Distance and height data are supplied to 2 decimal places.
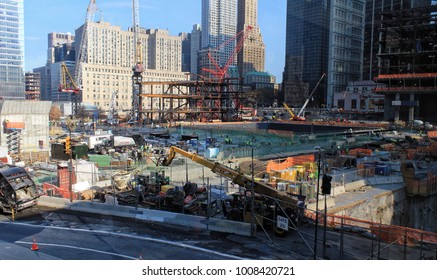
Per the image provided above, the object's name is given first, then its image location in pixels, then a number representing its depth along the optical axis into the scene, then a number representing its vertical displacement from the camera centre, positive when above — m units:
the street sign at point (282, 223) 15.10 -4.38
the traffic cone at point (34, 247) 14.54 -5.14
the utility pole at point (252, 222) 16.02 -4.68
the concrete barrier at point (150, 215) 17.20 -5.17
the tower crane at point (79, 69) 147.85 +12.92
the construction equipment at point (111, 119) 109.99 -5.24
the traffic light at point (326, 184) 13.35 -2.54
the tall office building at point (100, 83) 184.50 +7.72
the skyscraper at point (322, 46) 154.00 +24.11
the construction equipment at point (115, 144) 46.97 -5.20
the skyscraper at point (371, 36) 154.50 +26.73
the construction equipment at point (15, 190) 19.81 -4.44
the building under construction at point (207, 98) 115.38 +0.53
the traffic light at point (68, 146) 19.20 -2.16
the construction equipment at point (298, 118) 109.99 -3.74
